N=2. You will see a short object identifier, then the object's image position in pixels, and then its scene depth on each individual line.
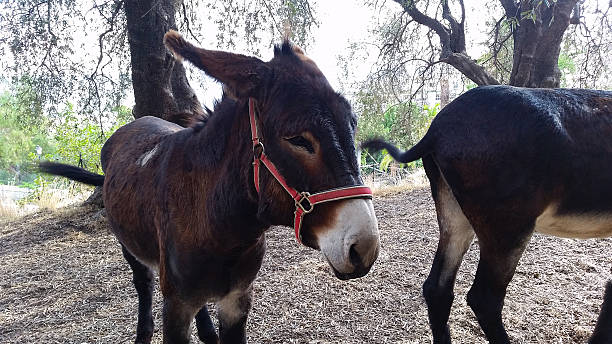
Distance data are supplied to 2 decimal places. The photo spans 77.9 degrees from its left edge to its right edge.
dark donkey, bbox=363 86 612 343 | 2.19
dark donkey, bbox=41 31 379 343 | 1.27
